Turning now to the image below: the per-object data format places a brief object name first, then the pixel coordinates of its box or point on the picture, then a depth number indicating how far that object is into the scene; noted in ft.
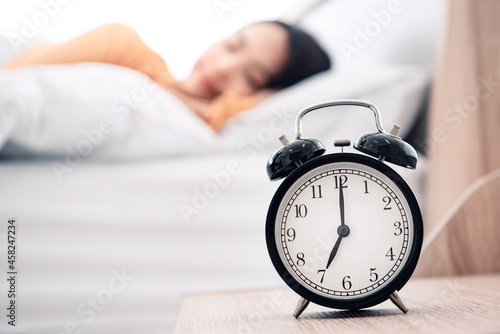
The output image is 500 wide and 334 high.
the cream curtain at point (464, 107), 4.57
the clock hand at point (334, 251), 2.04
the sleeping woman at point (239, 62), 5.65
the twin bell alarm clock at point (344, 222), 2.01
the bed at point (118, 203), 3.92
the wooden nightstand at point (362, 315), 1.64
